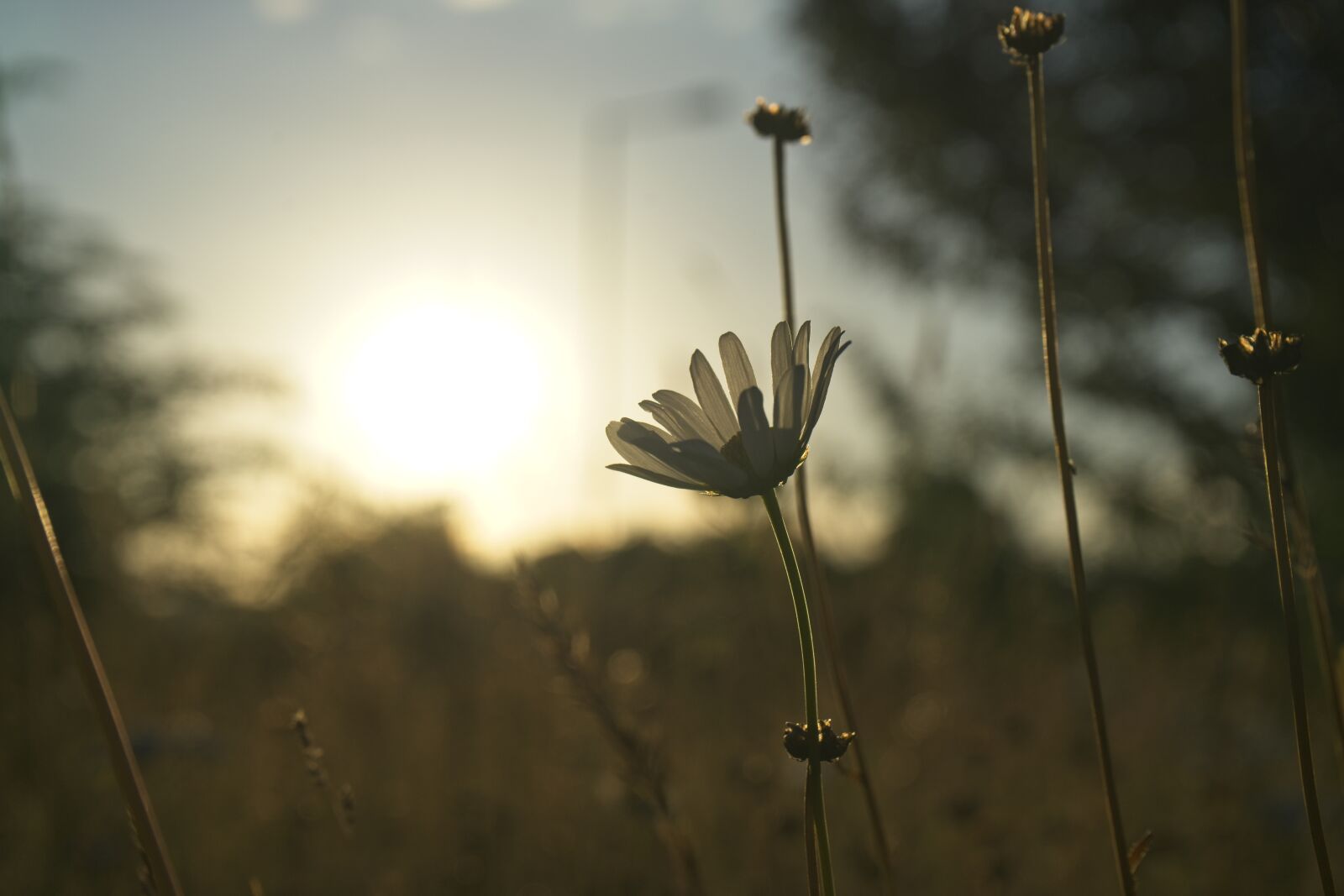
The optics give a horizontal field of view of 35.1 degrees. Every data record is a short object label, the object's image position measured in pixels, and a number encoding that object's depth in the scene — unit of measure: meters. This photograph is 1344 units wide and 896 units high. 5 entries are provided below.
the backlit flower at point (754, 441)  0.36
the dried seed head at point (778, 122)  0.41
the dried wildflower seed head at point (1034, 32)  0.37
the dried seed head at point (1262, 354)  0.35
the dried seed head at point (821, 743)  0.34
